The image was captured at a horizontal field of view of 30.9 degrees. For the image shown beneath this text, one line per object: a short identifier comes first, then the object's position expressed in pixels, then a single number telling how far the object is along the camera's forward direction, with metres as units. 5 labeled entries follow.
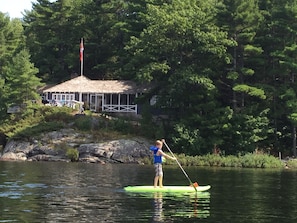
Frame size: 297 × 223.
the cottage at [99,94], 59.33
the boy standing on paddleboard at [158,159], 22.69
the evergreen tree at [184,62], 49.03
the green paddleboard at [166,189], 22.48
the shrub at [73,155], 46.69
